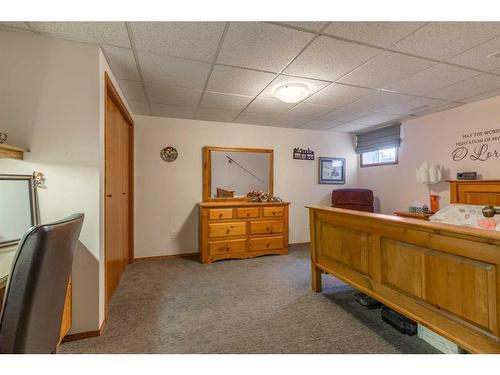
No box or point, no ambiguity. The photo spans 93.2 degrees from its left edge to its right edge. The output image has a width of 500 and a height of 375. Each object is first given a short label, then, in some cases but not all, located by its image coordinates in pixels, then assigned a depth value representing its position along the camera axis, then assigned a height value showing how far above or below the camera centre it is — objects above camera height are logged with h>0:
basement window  4.21 +0.60
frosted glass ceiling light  2.49 +1.05
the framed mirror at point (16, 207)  1.51 -0.09
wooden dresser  3.51 -0.60
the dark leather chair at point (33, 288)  0.77 -0.33
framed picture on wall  4.72 +0.39
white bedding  2.15 -0.31
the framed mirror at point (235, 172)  3.97 +0.33
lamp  3.34 +0.18
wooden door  2.25 +0.05
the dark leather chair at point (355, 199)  4.18 -0.18
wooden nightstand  3.28 -0.38
